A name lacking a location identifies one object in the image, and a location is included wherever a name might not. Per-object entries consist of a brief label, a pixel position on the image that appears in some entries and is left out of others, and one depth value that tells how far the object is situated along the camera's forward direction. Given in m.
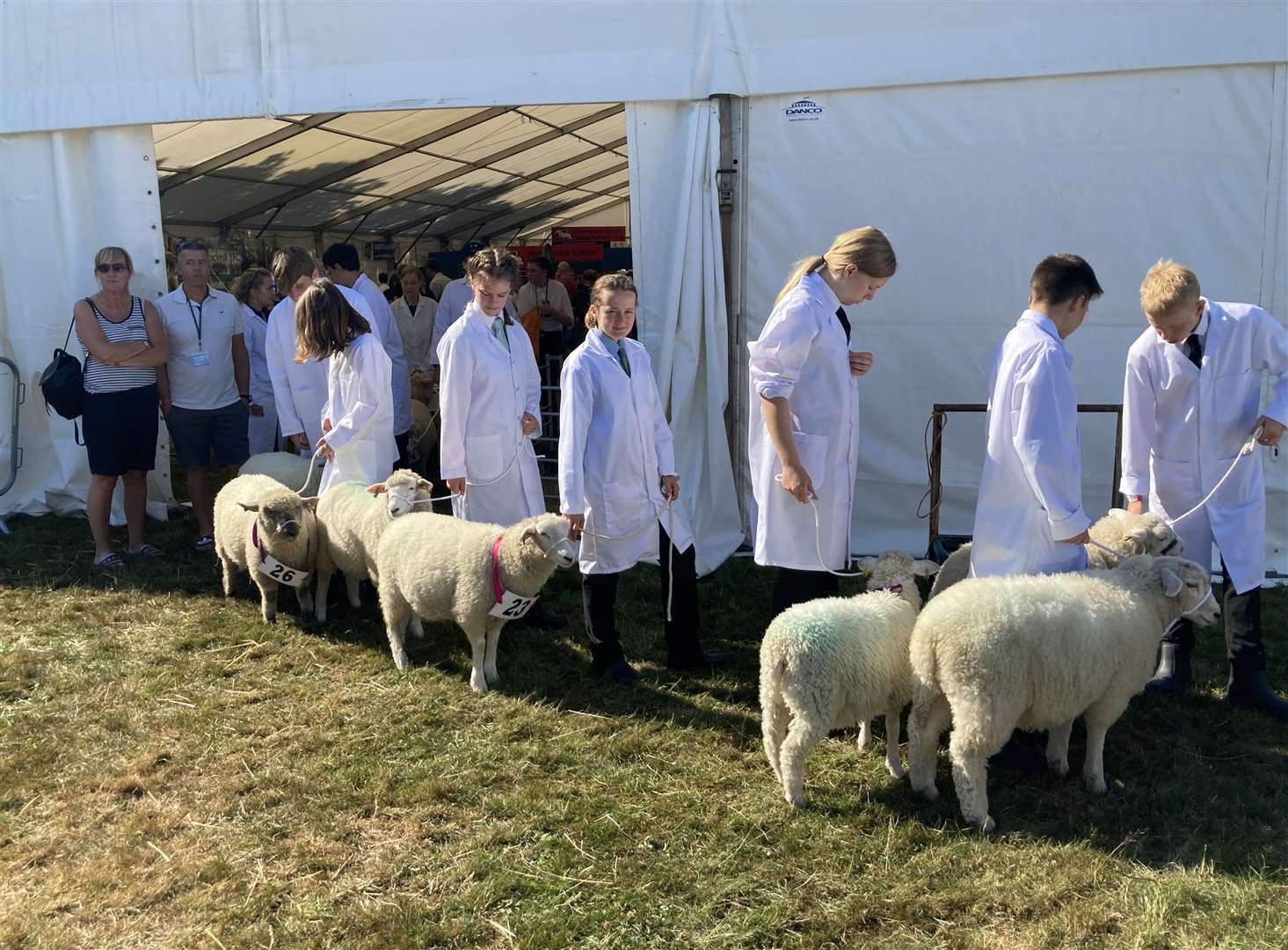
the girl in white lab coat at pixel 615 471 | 4.16
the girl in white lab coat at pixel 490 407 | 4.71
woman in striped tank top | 6.27
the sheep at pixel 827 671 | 3.22
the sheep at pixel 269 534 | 5.11
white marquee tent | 5.43
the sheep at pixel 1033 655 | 3.09
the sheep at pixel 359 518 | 4.89
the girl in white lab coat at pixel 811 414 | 3.60
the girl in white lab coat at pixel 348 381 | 4.89
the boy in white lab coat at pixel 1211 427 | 3.84
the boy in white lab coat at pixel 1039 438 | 3.20
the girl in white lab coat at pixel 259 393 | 7.30
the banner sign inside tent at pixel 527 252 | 15.74
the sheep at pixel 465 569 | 4.18
